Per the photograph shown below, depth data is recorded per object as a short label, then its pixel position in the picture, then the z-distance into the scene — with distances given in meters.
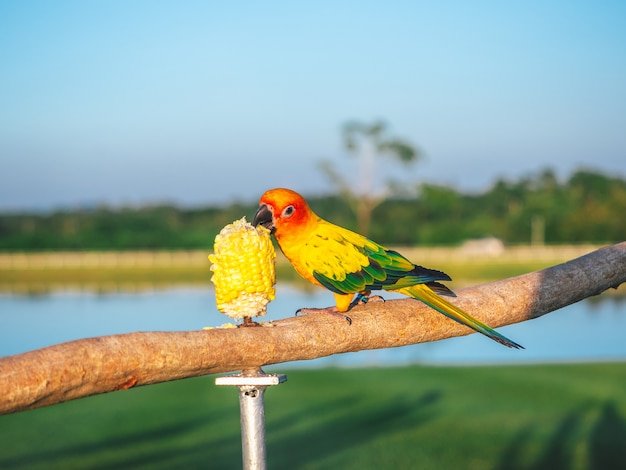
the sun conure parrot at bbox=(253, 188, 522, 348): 2.35
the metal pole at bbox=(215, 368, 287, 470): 1.93
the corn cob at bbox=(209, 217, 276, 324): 2.09
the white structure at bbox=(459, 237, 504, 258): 25.61
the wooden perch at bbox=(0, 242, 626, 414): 1.70
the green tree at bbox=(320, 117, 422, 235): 28.88
